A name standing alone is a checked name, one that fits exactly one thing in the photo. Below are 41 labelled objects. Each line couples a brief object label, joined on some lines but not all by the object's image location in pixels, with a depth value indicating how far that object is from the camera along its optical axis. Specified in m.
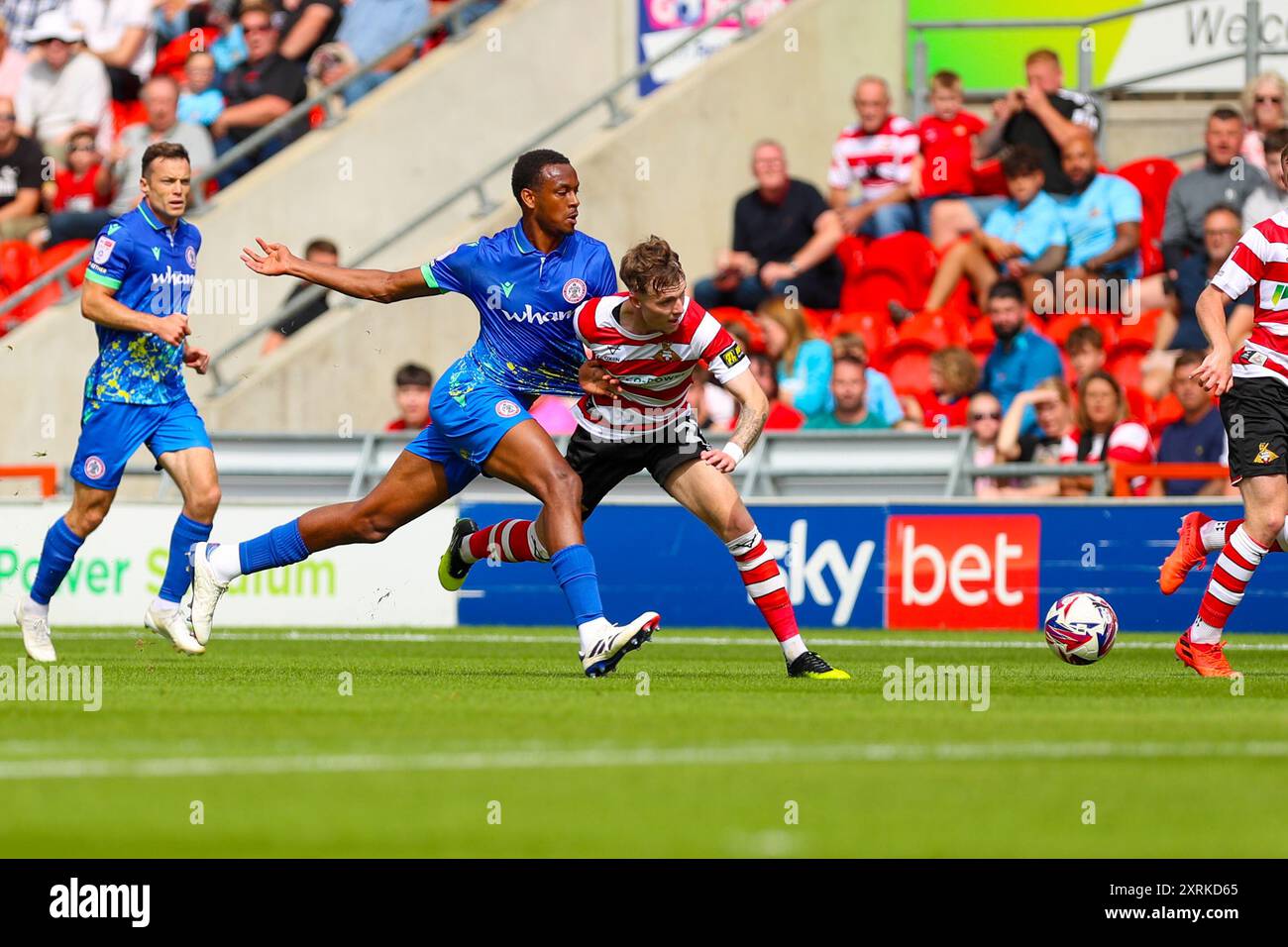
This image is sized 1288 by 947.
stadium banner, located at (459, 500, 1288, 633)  15.52
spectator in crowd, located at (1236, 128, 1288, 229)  17.67
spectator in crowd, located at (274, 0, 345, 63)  22.09
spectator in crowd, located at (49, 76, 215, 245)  21.39
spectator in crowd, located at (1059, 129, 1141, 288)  18.34
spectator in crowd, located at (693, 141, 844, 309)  19.05
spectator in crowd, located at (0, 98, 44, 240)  22.47
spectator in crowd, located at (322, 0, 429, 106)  22.19
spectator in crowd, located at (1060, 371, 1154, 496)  16.20
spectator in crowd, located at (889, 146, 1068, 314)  18.44
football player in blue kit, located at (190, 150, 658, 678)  10.21
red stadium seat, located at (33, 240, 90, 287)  21.38
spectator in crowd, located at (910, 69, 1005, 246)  19.56
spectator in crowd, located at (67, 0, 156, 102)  23.66
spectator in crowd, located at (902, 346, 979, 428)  17.45
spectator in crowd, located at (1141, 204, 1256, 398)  17.09
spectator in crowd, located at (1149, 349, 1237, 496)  15.91
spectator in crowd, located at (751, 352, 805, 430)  17.25
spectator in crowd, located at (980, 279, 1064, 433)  17.16
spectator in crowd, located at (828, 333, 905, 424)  16.97
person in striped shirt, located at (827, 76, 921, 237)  19.45
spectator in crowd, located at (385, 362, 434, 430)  17.53
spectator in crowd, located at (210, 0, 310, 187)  21.84
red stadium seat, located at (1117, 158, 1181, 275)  19.02
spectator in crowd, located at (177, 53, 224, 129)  22.09
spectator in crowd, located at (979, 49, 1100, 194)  18.89
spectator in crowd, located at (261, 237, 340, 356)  19.81
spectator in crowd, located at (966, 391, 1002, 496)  16.62
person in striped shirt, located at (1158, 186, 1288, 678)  10.45
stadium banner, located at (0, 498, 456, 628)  16.56
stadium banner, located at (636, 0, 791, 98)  21.92
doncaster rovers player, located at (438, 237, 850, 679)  9.96
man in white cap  23.03
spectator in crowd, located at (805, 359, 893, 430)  17.08
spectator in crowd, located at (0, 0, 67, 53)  24.27
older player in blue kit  11.61
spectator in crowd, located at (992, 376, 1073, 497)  16.41
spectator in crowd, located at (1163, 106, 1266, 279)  17.69
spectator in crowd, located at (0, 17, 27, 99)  23.94
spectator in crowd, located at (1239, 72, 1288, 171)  17.73
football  11.07
